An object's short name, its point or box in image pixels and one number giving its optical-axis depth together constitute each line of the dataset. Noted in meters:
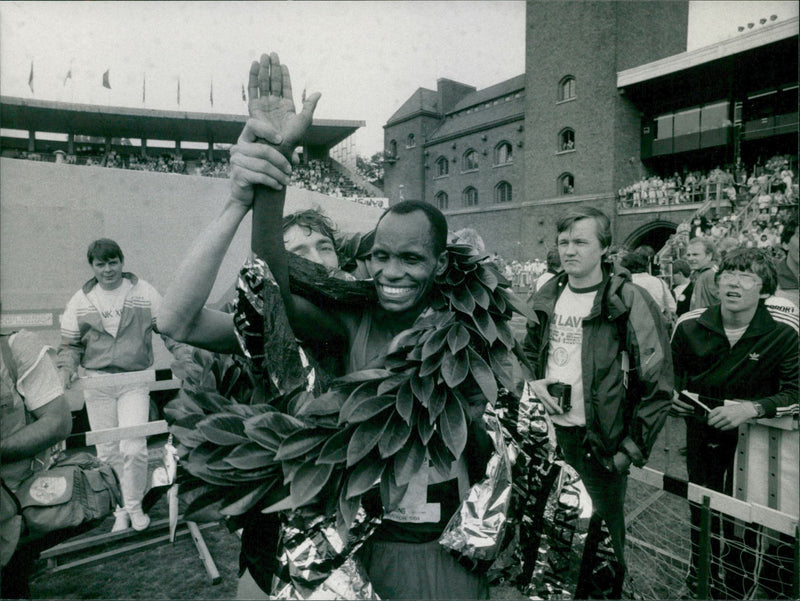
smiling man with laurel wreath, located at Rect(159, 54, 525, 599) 1.30
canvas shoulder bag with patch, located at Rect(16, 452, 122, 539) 2.15
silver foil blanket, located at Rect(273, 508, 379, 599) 1.32
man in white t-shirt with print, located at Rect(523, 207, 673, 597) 2.65
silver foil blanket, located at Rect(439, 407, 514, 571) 1.41
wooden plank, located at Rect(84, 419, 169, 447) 3.55
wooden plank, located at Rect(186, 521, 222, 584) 3.24
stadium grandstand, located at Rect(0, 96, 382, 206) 20.50
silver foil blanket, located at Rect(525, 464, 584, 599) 1.69
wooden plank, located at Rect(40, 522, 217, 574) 3.28
